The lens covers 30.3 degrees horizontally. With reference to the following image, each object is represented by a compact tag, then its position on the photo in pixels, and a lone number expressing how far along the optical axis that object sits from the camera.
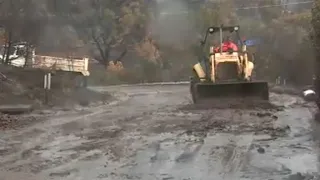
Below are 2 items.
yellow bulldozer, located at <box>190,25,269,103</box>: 20.25
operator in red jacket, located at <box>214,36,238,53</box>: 22.36
